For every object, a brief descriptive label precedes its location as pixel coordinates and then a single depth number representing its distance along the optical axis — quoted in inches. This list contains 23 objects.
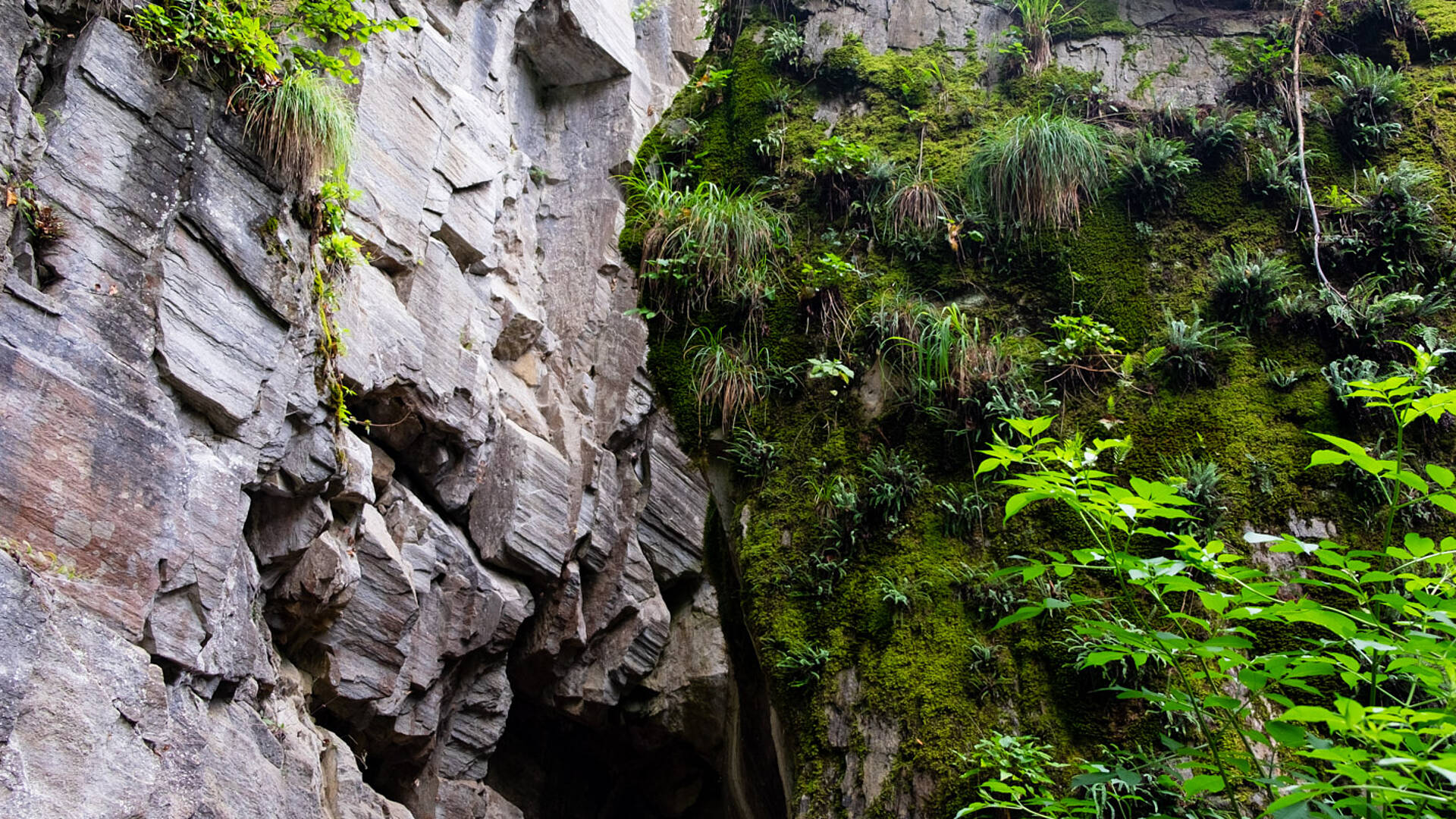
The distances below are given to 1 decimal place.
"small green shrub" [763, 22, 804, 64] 365.4
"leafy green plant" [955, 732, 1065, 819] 212.8
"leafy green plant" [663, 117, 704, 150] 361.1
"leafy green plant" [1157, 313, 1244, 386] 268.7
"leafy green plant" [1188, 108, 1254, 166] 311.0
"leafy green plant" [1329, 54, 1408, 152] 300.5
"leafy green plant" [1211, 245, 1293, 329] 275.0
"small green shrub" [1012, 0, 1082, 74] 357.4
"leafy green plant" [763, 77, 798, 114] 358.9
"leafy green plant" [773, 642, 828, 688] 254.5
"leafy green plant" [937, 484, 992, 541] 260.5
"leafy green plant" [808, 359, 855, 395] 292.5
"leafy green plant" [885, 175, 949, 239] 319.0
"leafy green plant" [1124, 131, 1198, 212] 306.7
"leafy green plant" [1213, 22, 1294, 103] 323.3
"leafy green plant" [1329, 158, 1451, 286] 269.4
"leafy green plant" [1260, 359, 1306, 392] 260.7
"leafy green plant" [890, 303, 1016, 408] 276.2
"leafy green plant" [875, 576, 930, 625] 253.0
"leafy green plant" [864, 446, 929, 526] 269.6
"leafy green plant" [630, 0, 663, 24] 397.1
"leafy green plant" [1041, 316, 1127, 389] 276.7
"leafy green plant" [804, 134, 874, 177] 332.8
